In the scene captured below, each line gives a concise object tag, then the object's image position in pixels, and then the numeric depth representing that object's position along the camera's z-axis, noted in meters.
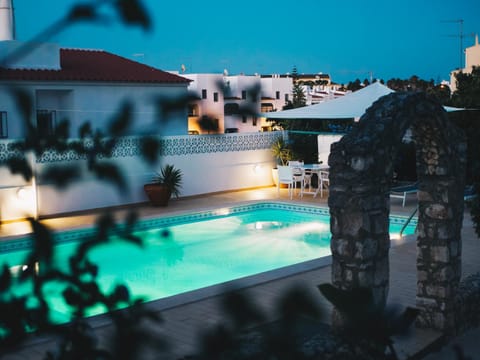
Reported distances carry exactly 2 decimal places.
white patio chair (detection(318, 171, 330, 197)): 15.63
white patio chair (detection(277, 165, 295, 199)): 15.74
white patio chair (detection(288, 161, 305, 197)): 15.88
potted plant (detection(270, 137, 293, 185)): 17.61
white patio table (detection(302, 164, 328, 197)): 15.80
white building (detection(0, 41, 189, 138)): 20.34
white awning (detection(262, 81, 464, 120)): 14.54
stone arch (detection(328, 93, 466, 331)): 5.65
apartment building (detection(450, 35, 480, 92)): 45.22
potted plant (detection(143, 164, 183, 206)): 14.23
